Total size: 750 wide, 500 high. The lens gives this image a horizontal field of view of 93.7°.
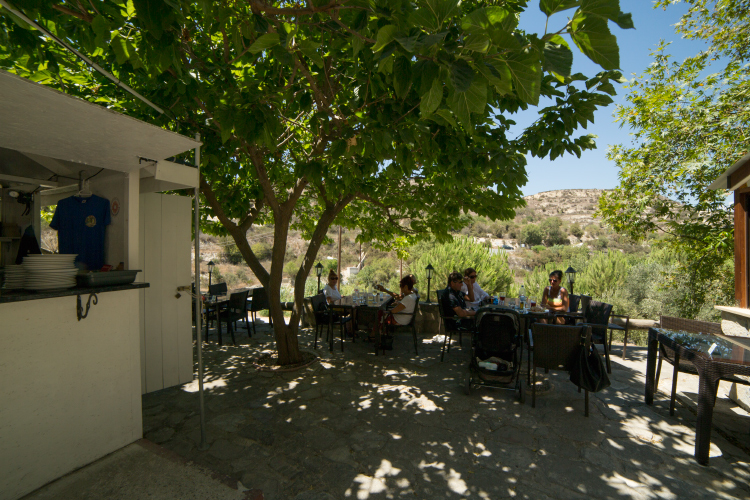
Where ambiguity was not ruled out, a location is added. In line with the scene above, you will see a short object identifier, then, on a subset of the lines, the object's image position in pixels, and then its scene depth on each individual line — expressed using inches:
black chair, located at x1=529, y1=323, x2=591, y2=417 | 145.3
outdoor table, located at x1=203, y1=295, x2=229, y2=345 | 251.8
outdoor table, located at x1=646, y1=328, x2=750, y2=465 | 109.9
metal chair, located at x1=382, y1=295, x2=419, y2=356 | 226.4
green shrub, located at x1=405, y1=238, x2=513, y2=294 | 438.6
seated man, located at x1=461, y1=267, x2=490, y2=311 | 242.7
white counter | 84.2
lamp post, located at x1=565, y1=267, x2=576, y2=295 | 231.9
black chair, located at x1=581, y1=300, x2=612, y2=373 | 192.9
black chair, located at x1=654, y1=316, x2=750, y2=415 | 141.9
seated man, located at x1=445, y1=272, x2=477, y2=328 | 210.7
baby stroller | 161.9
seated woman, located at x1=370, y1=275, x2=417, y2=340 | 221.8
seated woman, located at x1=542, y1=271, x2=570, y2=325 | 227.5
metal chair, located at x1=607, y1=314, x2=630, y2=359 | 217.1
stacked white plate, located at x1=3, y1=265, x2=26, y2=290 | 91.2
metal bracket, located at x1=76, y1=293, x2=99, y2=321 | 98.3
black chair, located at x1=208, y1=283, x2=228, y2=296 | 311.7
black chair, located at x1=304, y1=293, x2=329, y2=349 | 244.2
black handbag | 140.6
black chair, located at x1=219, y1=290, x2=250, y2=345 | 255.0
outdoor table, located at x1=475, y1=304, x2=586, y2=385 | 205.6
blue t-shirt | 126.5
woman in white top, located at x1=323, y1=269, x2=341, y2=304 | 264.4
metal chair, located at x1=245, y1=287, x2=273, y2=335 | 280.5
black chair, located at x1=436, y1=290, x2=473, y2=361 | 213.2
